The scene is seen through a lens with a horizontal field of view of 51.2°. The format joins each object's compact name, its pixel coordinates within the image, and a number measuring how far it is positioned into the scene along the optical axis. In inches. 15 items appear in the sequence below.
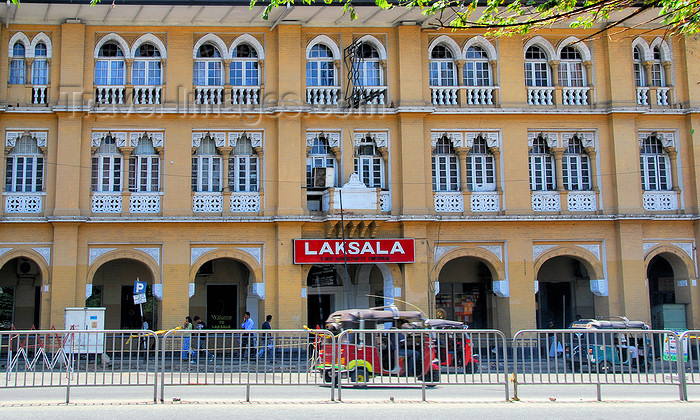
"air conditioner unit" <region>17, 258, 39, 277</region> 1053.2
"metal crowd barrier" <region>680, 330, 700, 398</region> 487.2
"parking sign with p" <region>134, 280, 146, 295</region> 916.0
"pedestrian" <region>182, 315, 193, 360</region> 509.0
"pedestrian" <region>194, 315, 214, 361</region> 481.3
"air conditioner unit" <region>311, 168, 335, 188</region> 962.7
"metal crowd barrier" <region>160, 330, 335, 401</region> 475.5
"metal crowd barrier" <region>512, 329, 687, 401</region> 481.4
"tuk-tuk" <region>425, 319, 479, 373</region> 499.8
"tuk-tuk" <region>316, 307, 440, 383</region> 496.1
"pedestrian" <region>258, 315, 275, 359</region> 501.1
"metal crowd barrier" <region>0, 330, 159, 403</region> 477.1
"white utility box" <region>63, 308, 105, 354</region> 884.6
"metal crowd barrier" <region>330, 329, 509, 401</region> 492.7
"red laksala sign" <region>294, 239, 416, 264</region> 946.1
